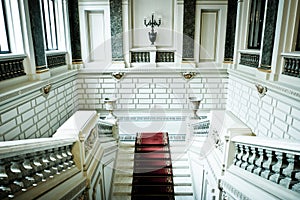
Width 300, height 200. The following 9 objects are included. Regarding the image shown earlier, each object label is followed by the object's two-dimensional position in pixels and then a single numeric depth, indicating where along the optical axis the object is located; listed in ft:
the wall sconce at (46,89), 20.97
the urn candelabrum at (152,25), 29.86
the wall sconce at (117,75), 30.22
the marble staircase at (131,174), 16.71
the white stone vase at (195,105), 27.22
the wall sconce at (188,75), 30.40
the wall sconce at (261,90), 20.50
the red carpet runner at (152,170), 16.72
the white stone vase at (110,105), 25.90
